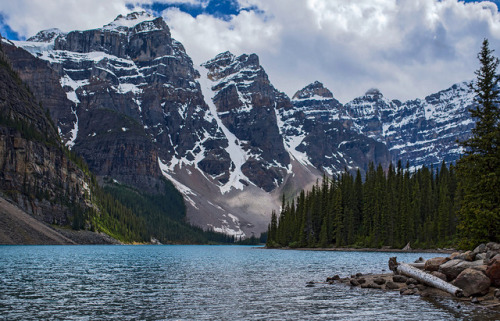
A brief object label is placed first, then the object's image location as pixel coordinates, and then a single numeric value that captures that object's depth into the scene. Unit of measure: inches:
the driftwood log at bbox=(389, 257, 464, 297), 1242.7
